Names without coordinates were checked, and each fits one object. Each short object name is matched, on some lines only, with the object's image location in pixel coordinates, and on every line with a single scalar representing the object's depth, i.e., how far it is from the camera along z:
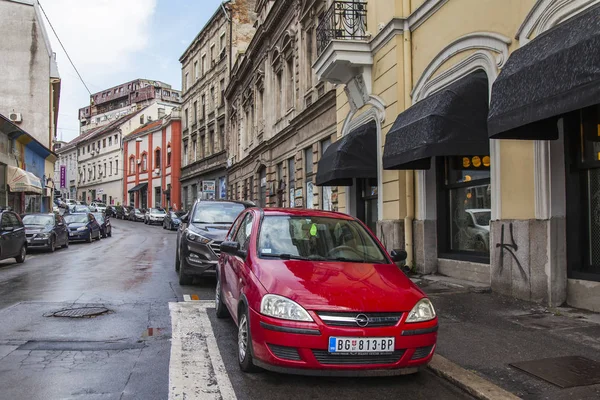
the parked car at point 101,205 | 55.41
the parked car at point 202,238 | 9.38
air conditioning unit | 32.16
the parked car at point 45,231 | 17.81
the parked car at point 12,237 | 13.27
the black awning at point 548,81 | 5.19
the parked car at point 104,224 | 27.56
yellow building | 6.27
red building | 50.91
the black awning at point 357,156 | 12.99
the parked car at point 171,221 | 35.04
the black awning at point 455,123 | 8.26
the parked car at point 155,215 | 44.09
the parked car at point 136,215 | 49.56
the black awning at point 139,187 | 58.63
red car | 3.95
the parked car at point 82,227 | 23.48
